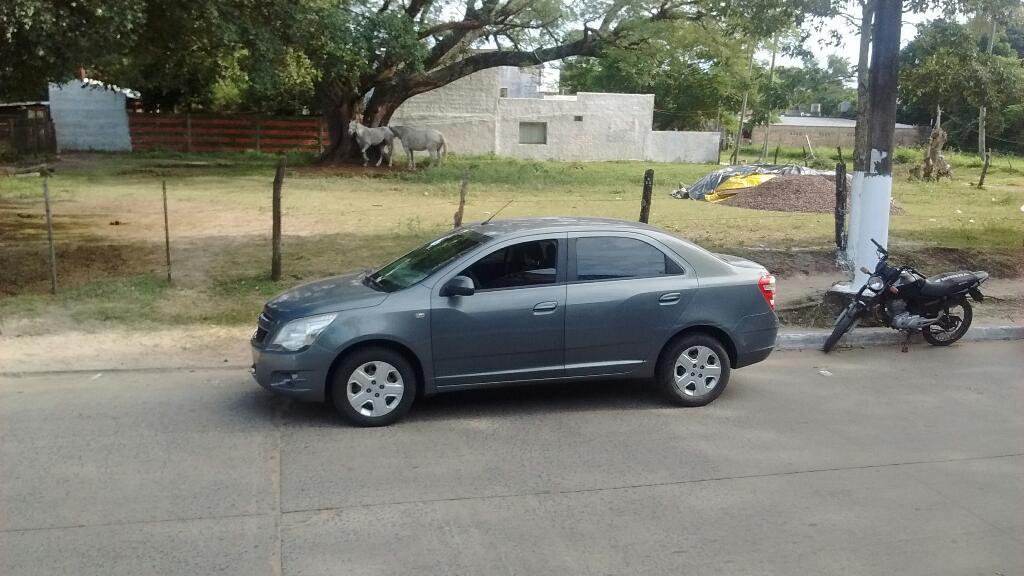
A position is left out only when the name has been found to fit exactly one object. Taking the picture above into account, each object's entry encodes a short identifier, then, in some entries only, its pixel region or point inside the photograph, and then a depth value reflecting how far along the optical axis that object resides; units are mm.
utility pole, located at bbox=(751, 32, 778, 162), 44781
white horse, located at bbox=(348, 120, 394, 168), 31047
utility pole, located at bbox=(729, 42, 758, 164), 42131
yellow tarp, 24188
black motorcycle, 9461
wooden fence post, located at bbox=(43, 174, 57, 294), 10711
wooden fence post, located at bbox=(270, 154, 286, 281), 11234
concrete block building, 40094
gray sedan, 6875
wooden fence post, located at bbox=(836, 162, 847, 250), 12516
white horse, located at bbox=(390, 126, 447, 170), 32562
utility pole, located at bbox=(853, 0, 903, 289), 10508
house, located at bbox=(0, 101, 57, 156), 29359
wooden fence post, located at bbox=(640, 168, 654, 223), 11476
